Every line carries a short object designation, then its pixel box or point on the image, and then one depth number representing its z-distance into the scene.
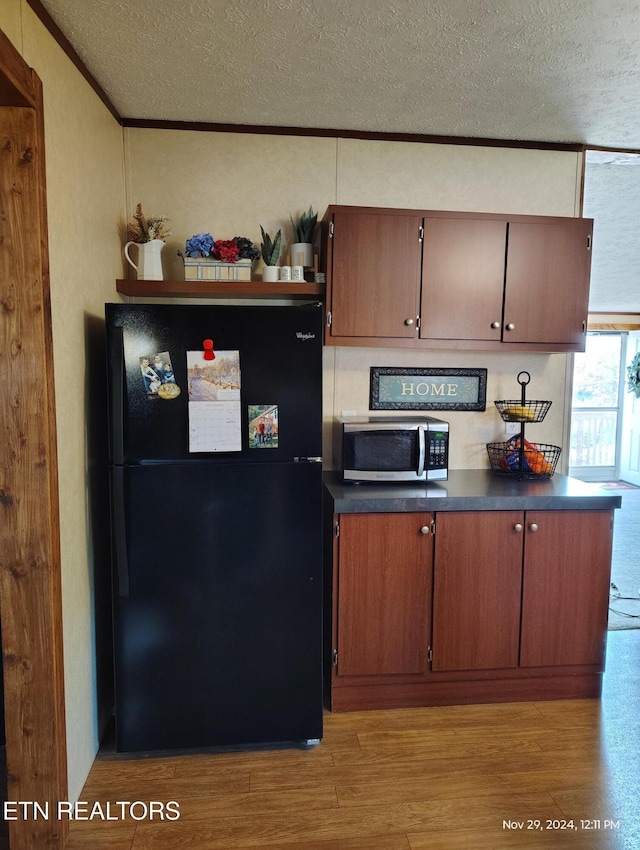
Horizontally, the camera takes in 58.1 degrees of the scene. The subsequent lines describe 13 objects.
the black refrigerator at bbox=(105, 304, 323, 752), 2.12
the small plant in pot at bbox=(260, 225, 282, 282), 2.64
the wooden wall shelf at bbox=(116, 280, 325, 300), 2.55
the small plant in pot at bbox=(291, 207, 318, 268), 2.72
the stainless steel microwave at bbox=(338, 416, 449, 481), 2.59
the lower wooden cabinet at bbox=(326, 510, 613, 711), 2.47
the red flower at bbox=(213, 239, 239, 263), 2.57
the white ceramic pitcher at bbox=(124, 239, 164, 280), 2.57
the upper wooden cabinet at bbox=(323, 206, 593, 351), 2.60
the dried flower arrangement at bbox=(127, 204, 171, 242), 2.58
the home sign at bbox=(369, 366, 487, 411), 2.96
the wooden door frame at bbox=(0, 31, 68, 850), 1.63
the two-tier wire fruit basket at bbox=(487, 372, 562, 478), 2.85
